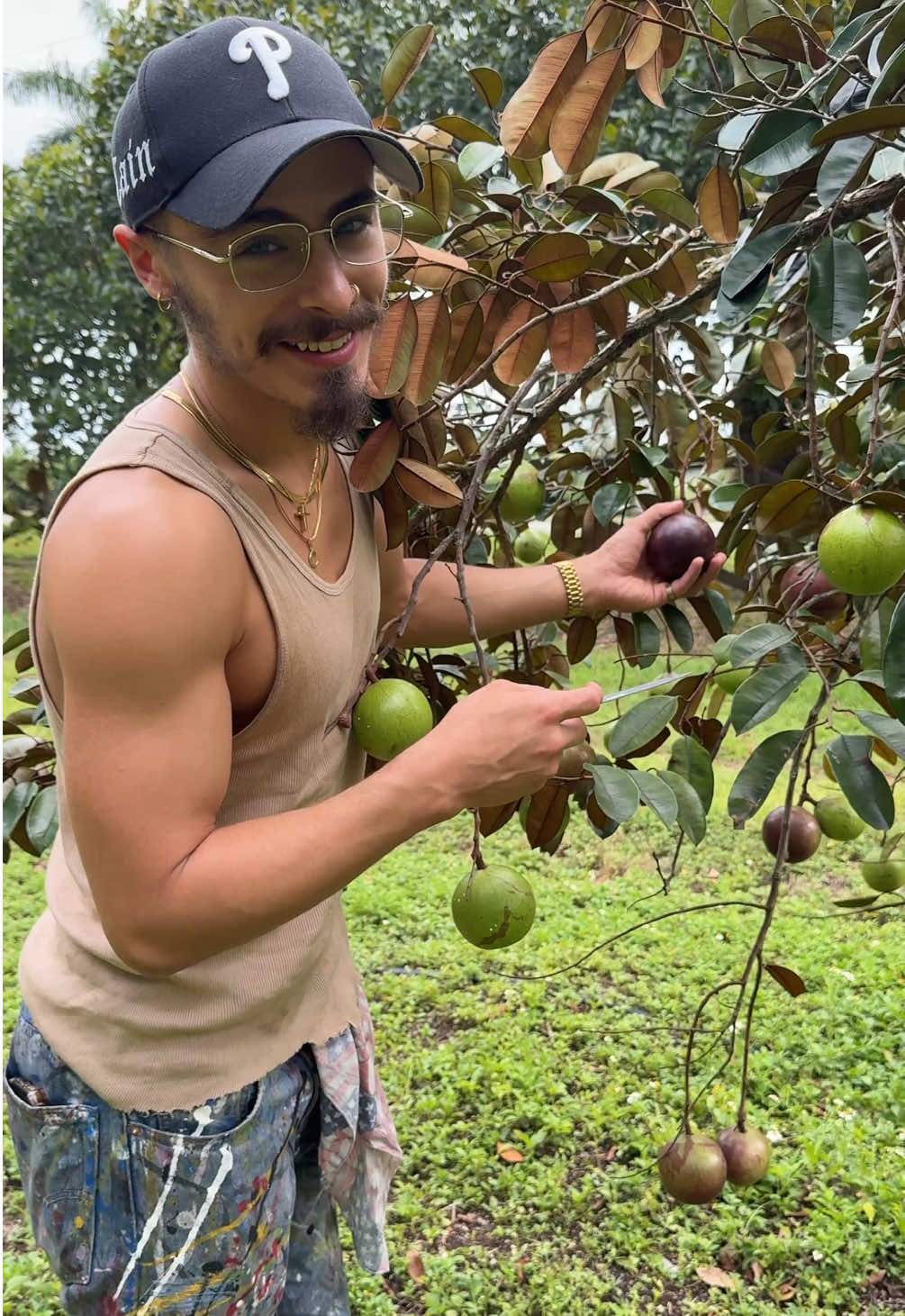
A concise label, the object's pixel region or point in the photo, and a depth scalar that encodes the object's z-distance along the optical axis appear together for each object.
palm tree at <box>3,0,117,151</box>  7.32
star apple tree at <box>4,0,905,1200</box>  1.08
